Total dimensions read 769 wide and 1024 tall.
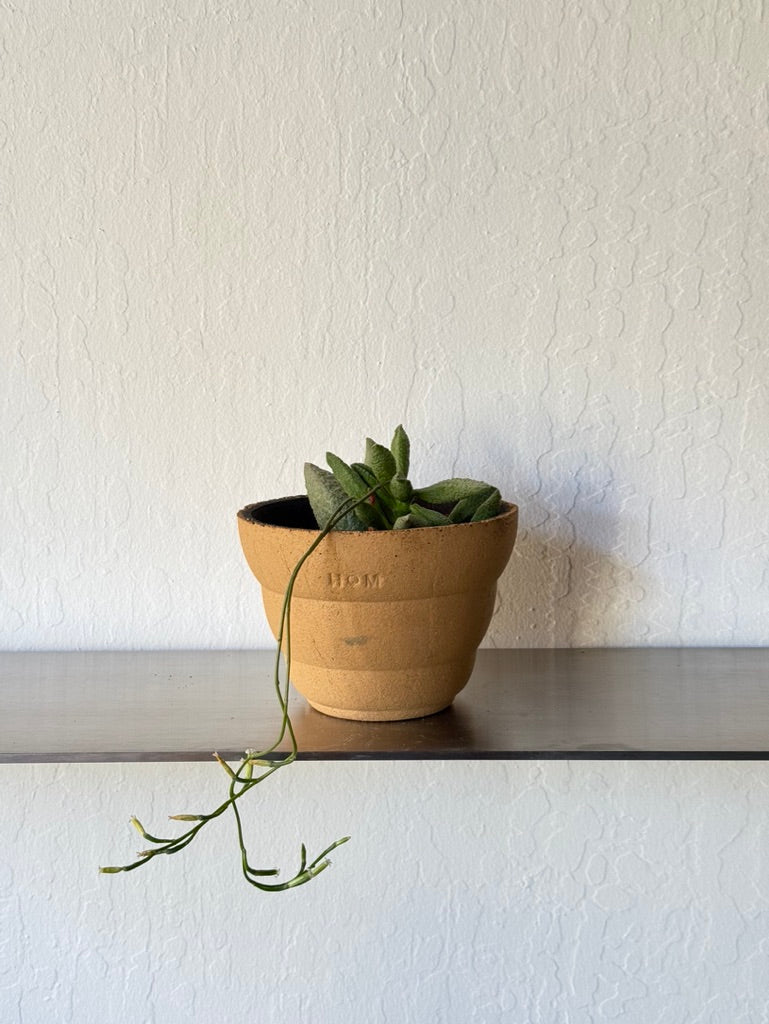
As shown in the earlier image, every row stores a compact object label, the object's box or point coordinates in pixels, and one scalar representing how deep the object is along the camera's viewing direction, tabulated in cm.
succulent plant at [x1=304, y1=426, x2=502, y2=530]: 50
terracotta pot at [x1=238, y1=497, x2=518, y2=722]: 48
